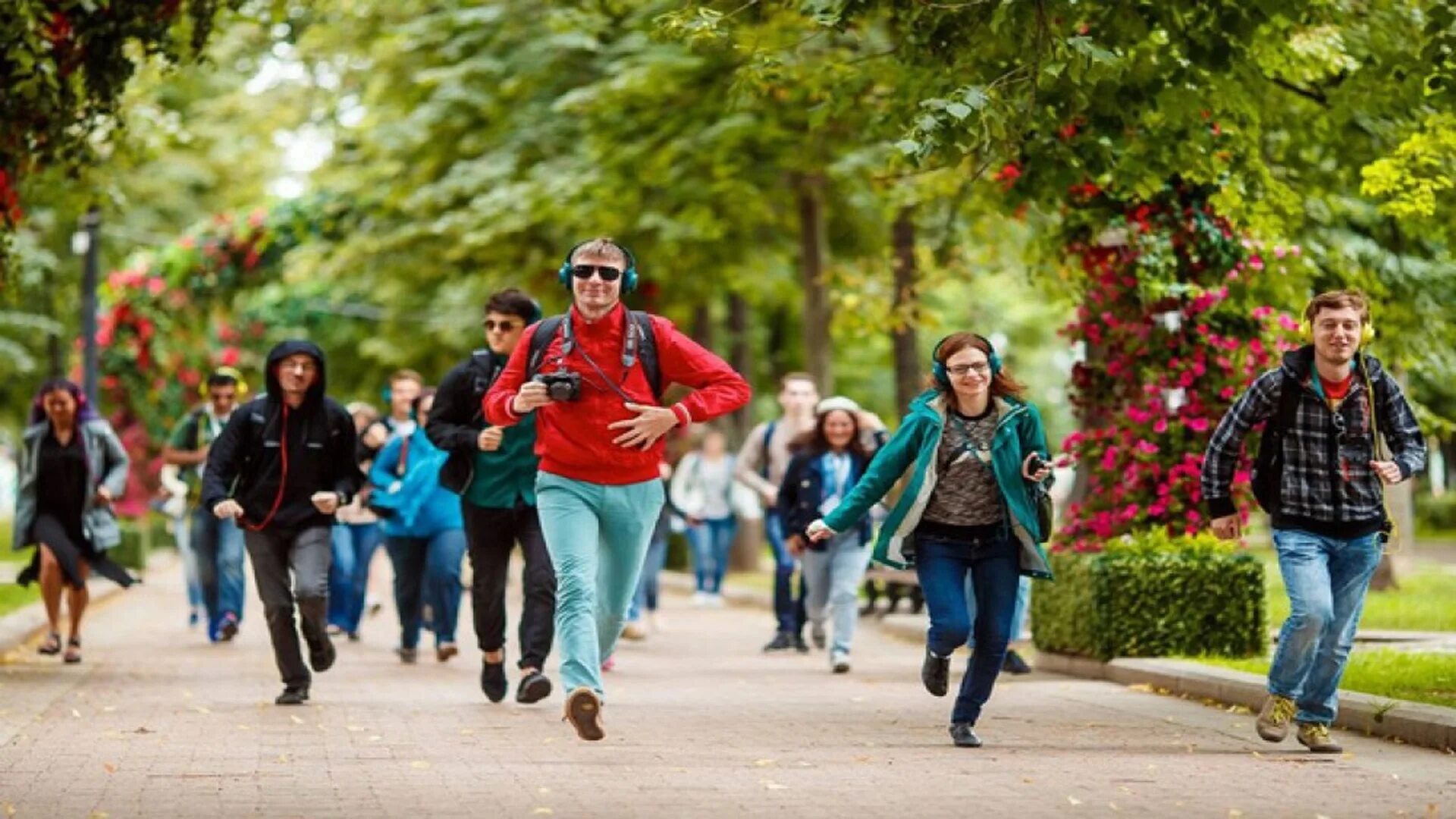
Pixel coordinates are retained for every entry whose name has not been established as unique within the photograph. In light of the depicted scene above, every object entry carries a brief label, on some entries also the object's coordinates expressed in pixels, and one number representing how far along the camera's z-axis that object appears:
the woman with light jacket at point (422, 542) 15.27
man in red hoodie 9.67
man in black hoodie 12.28
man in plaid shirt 9.71
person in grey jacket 15.62
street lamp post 29.88
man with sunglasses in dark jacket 12.17
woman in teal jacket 10.22
